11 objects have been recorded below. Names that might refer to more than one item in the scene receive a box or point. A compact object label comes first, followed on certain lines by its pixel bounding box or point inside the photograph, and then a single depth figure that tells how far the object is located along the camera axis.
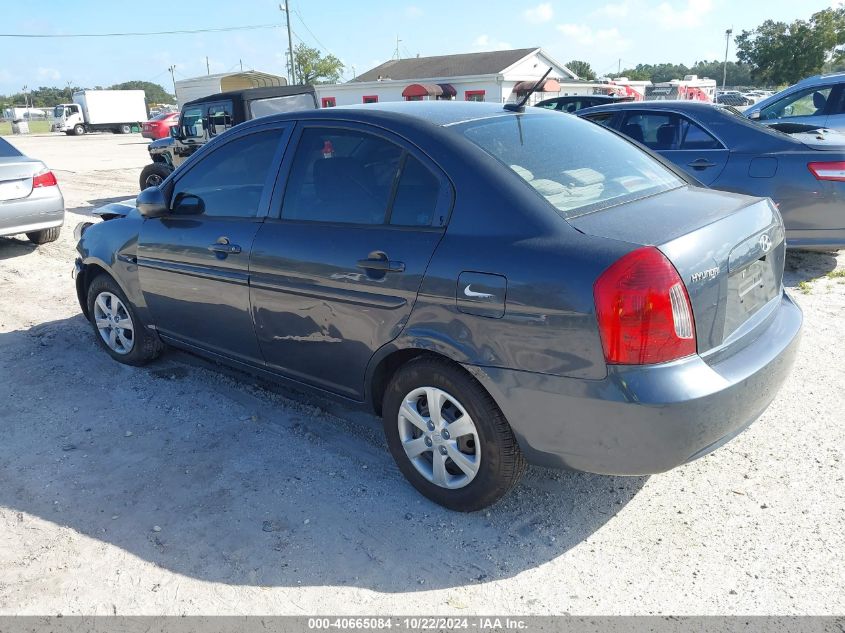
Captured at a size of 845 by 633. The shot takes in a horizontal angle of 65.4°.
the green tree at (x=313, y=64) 63.58
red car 26.94
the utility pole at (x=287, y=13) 45.44
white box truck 46.62
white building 37.00
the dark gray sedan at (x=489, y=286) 2.39
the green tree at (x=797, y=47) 38.47
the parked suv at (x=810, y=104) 9.58
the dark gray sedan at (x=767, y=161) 5.73
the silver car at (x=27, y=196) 7.86
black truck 10.51
